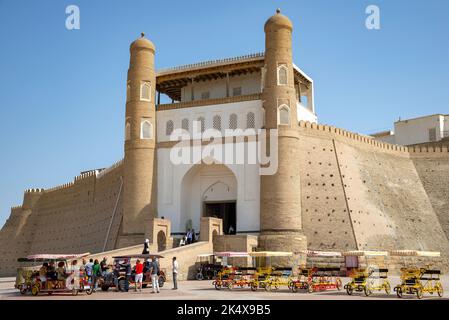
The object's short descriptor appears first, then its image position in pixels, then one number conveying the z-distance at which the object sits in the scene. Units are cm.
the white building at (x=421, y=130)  3844
